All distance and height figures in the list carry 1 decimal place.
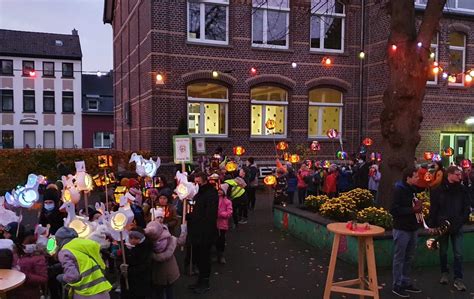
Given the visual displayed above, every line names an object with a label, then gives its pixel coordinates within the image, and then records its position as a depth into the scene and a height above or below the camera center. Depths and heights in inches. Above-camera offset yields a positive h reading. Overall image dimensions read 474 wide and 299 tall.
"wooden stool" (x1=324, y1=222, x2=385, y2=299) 215.9 -67.2
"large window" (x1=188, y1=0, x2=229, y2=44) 693.3 +187.8
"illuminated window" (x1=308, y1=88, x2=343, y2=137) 774.5 +47.5
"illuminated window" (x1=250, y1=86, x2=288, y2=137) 740.0 +48.6
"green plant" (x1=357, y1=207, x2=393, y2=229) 321.7 -60.2
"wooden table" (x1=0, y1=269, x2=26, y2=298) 151.5 -54.1
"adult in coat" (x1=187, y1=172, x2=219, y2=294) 260.7 -55.7
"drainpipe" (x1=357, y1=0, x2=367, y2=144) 776.9 +117.8
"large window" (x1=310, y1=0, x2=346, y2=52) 767.1 +190.0
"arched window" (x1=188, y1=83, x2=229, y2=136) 708.0 +44.9
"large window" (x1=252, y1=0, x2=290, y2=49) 733.3 +191.8
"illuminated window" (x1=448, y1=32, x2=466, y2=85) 781.9 +155.4
